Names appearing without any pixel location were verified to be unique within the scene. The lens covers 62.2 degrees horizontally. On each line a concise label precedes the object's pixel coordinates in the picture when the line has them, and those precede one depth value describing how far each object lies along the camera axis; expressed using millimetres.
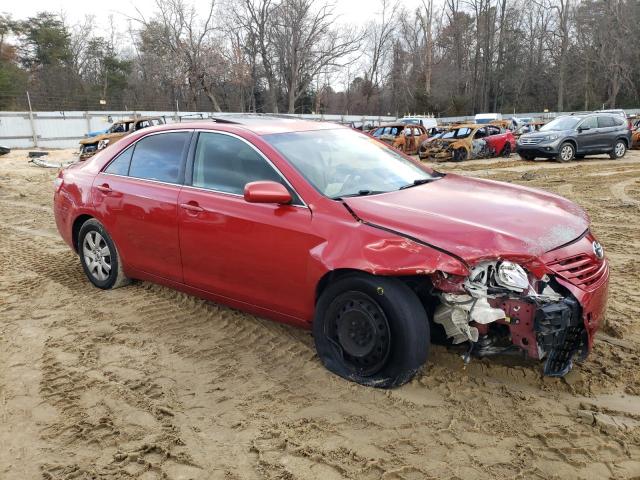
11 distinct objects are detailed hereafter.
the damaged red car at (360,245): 2916
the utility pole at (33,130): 26692
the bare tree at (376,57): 56031
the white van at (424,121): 33656
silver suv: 17141
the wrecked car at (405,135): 21391
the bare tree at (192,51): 40438
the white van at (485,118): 35500
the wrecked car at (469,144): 19000
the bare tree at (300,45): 40312
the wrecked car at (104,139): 18734
